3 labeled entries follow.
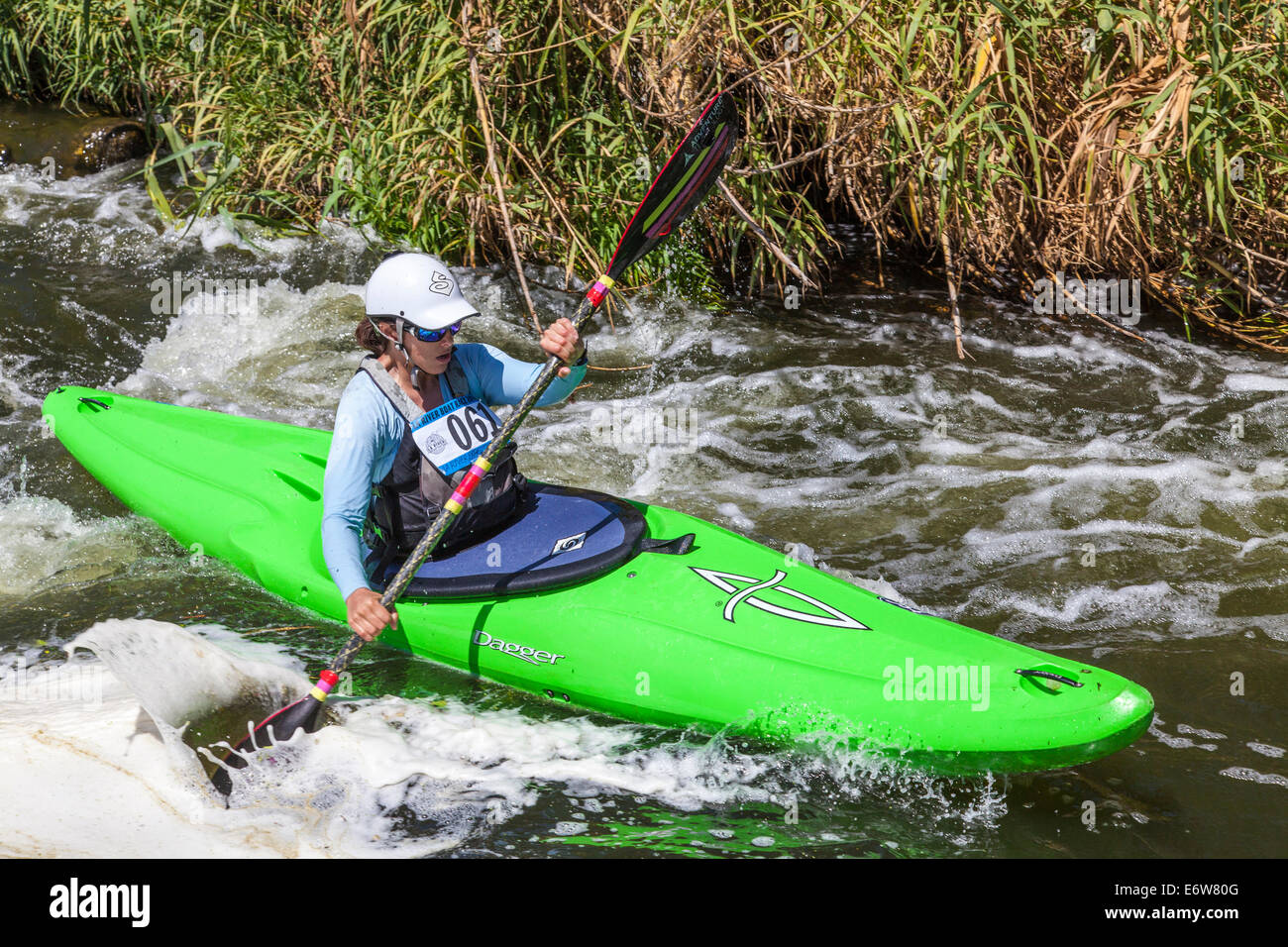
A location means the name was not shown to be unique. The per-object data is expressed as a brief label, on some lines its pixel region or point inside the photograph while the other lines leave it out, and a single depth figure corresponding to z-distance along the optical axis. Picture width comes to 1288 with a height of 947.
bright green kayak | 2.49
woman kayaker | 2.65
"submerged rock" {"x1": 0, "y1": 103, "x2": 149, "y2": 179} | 6.94
